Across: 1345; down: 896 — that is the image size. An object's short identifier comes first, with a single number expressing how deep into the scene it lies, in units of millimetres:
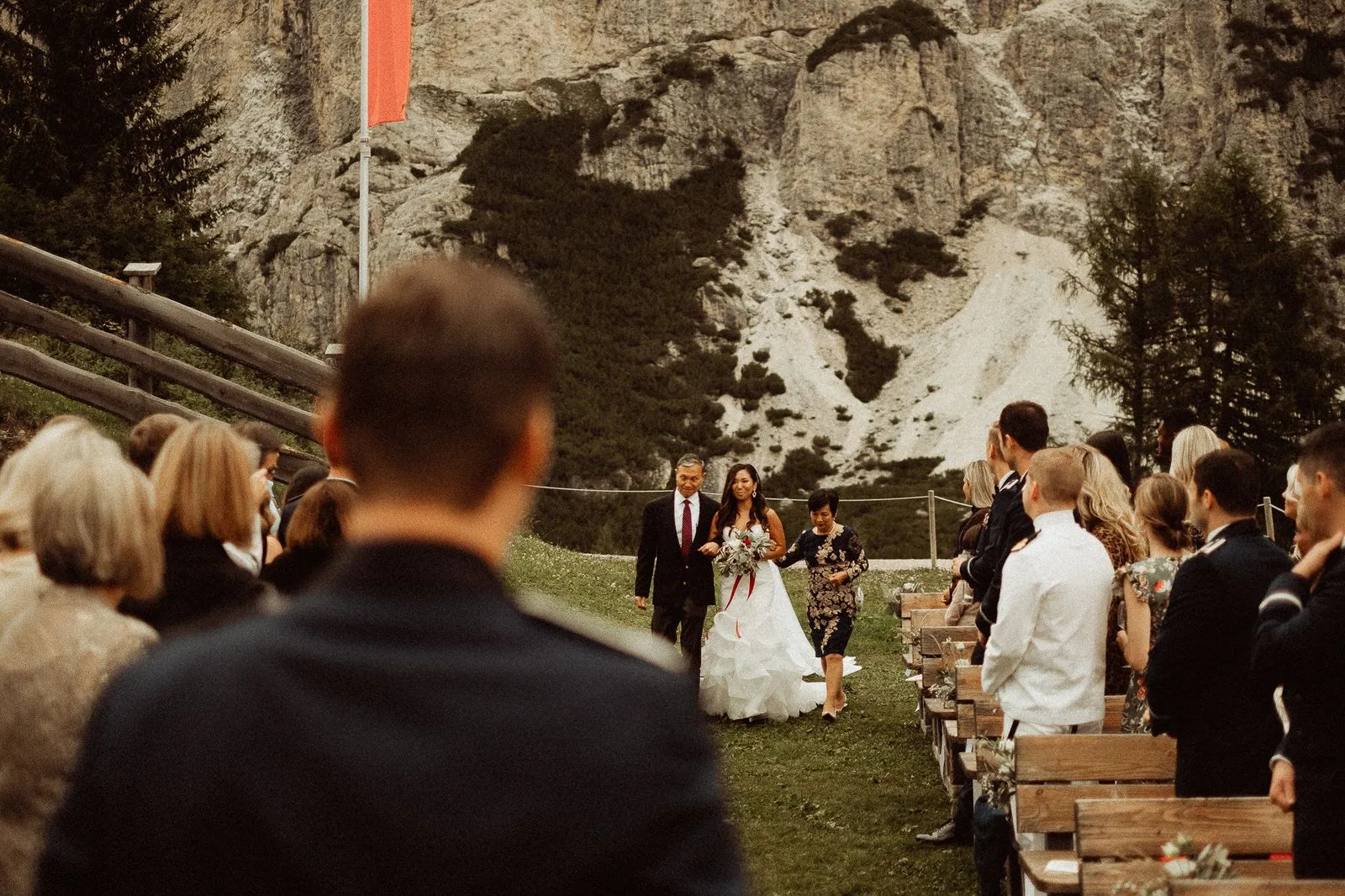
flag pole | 17297
